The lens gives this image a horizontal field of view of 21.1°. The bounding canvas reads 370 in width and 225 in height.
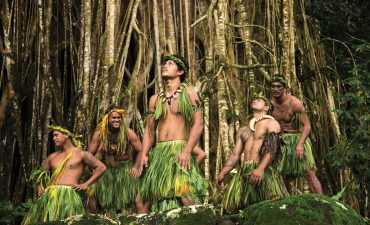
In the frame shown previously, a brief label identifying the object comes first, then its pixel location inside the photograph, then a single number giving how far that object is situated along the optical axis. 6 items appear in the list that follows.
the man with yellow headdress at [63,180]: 7.68
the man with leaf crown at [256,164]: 7.51
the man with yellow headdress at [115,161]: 8.56
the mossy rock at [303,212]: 5.84
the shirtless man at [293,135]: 8.96
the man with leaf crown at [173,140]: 7.03
